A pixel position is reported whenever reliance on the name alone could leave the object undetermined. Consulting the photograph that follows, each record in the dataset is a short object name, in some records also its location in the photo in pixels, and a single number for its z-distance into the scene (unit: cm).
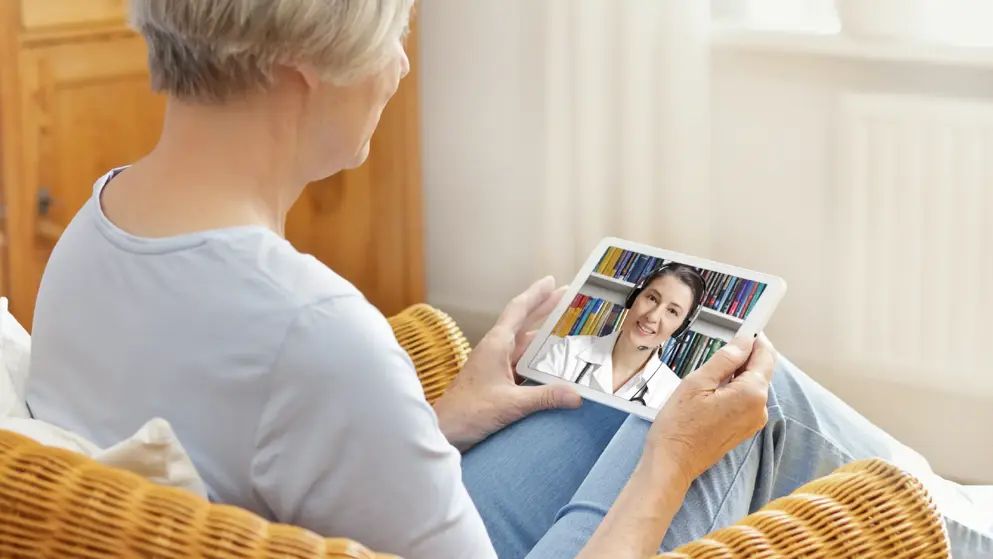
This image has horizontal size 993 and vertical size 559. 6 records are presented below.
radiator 290
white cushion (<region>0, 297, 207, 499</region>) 173
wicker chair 171
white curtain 312
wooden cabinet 284
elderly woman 173
